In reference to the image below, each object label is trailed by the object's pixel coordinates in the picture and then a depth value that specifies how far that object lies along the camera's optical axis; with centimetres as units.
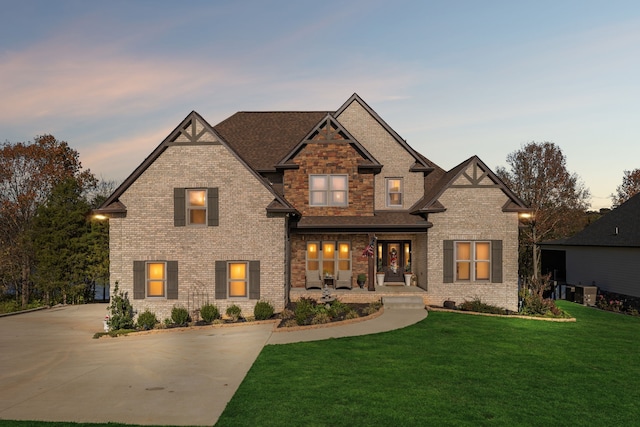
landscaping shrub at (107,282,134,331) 1602
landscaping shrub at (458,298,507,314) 1884
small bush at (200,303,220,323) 1680
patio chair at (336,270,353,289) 2117
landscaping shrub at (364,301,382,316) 1747
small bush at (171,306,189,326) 1667
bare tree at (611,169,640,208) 5016
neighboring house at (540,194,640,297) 2434
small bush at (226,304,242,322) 1725
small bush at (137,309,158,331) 1639
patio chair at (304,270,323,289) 2134
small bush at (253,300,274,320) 1692
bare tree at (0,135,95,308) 2961
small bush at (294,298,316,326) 1566
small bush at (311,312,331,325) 1584
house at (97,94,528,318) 1814
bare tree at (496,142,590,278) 4006
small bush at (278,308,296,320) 1677
